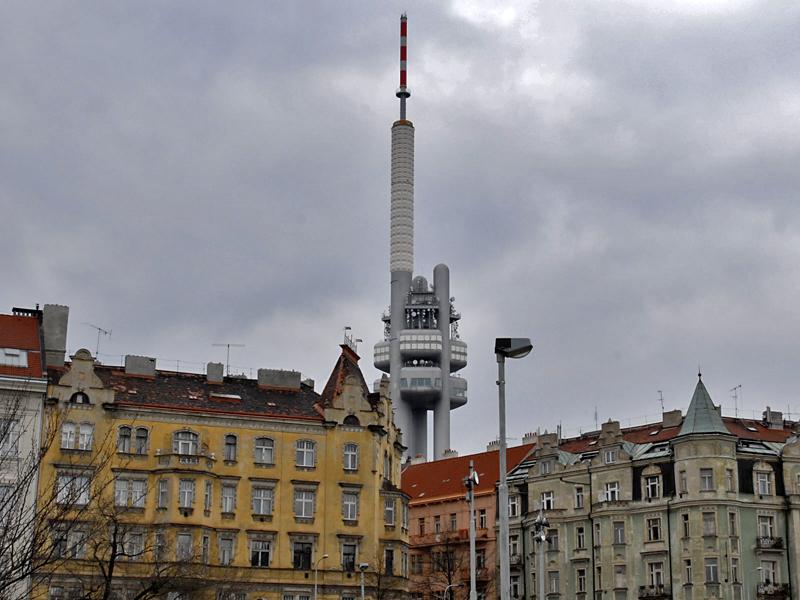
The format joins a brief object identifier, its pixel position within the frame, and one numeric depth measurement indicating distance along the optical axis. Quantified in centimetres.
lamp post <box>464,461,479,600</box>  5088
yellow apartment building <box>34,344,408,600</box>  8100
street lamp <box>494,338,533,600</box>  3031
